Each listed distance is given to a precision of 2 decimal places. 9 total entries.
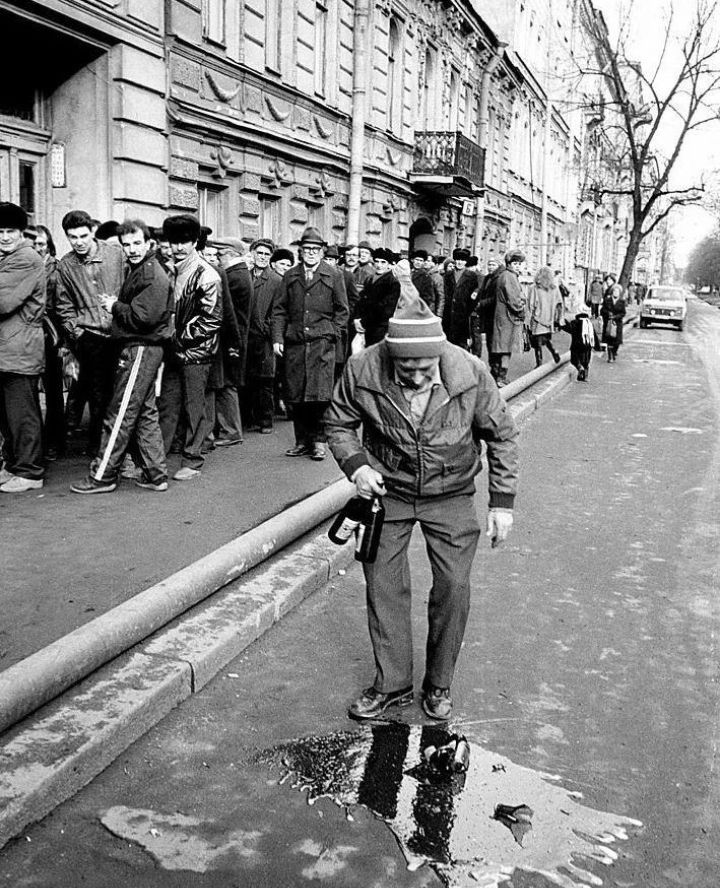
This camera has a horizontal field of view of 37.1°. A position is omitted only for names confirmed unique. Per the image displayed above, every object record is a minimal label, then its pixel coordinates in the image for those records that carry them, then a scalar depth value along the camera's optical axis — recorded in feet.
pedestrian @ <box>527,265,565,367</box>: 57.21
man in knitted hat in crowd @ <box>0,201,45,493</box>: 23.29
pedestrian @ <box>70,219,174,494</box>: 23.73
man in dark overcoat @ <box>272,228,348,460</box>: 29.09
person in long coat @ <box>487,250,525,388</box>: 47.47
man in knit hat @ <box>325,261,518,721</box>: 13.44
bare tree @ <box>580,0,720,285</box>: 111.45
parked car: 135.64
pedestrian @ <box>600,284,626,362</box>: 71.41
